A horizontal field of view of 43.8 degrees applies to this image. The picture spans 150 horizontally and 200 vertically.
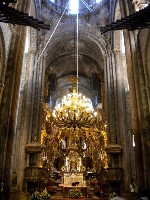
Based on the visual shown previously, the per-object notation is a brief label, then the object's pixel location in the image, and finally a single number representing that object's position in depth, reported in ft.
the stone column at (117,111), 37.76
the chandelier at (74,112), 42.83
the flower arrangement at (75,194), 33.87
